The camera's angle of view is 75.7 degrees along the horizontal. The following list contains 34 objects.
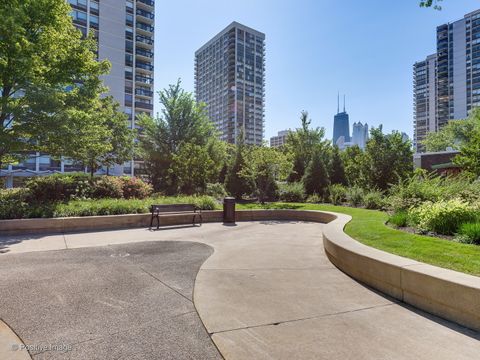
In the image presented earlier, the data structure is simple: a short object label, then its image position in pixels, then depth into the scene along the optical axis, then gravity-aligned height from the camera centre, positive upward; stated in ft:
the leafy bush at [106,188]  52.42 -1.49
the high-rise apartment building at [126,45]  211.00 +99.64
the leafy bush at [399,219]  28.58 -3.45
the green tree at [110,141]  49.03 +8.97
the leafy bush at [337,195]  60.85 -2.57
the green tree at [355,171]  69.56 +2.76
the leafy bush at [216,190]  65.72 -2.14
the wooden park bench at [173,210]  37.55 -3.87
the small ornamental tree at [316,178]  69.31 +0.86
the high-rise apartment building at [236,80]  465.88 +157.85
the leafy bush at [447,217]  23.66 -2.61
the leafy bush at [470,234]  20.49 -3.38
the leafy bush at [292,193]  66.39 -2.46
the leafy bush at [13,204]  33.81 -3.01
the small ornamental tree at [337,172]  76.79 +2.49
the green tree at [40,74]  38.88 +14.37
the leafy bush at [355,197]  56.93 -2.73
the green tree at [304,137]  114.30 +17.65
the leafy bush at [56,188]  45.93 -1.45
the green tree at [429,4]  20.53 +12.01
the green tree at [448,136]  172.35 +30.55
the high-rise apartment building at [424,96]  468.34 +136.90
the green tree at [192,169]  60.54 +2.23
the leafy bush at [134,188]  56.95 -1.59
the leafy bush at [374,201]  51.38 -3.07
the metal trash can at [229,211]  43.50 -4.27
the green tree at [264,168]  60.18 +2.66
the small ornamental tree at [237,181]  69.10 -0.04
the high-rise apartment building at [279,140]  637.10 +87.32
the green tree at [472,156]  41.56 +3.74
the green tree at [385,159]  65.00 +5.08
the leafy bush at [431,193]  32.22 -1.01
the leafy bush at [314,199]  65.41 -3.68
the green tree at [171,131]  89.92 +15.72
